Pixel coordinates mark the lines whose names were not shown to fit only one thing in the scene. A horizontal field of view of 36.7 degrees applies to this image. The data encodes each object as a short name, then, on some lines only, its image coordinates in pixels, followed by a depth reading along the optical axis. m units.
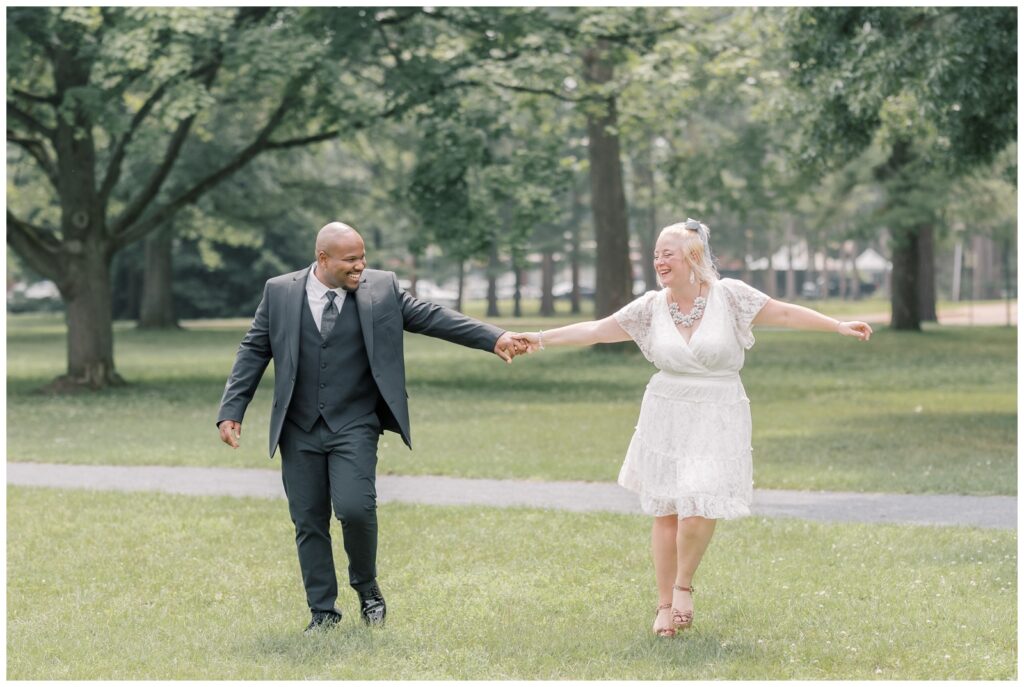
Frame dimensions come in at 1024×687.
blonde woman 6.99
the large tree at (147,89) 20.03
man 6.93
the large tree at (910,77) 14.23
